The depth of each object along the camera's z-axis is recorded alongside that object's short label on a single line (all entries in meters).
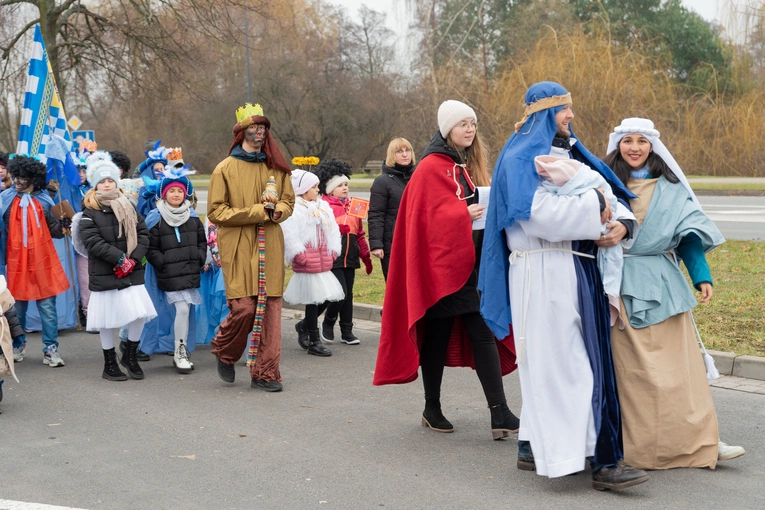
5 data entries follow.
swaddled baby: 4.70
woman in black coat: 8.34
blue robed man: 4.63
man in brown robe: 6.98
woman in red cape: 5.48
